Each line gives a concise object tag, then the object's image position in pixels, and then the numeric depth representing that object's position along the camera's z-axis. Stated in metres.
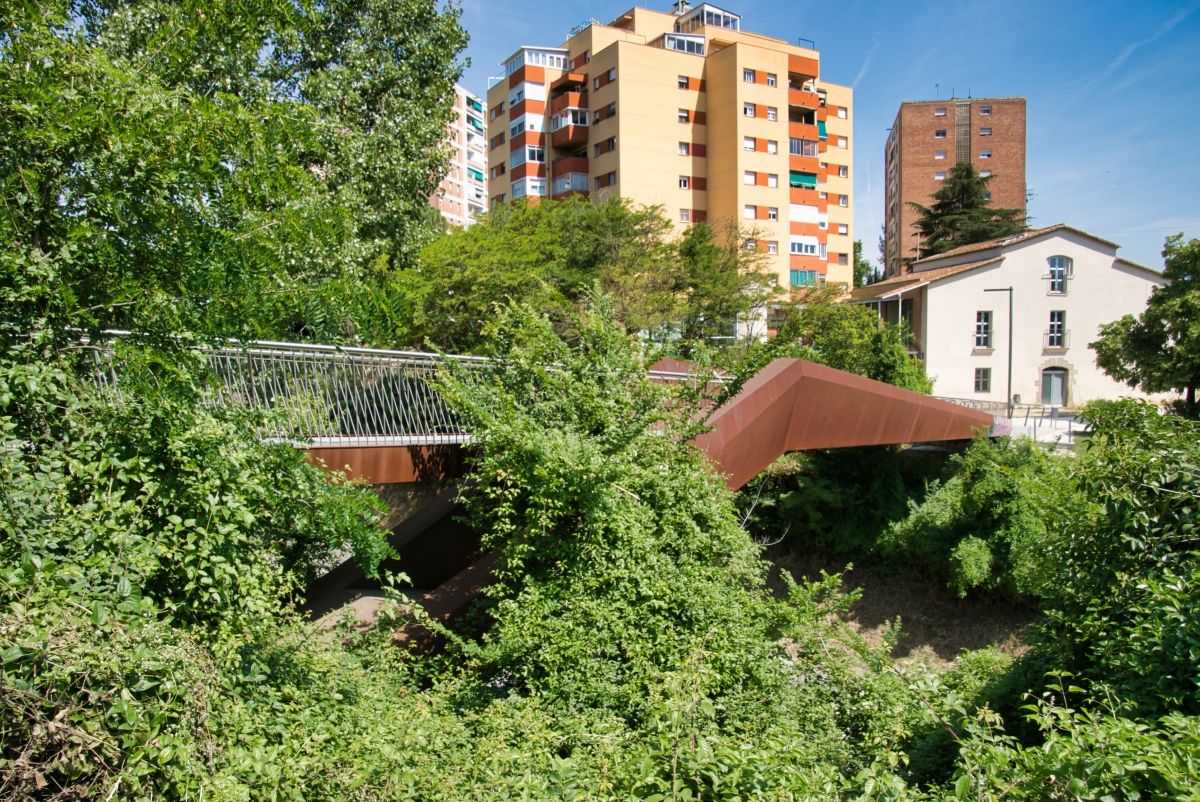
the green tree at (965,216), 45.91
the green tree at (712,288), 23.42
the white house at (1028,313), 34.72
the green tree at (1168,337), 24.14
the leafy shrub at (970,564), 17.17
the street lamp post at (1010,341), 32.14
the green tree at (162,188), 4.45
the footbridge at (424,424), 8.24
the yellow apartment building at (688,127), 37.59
